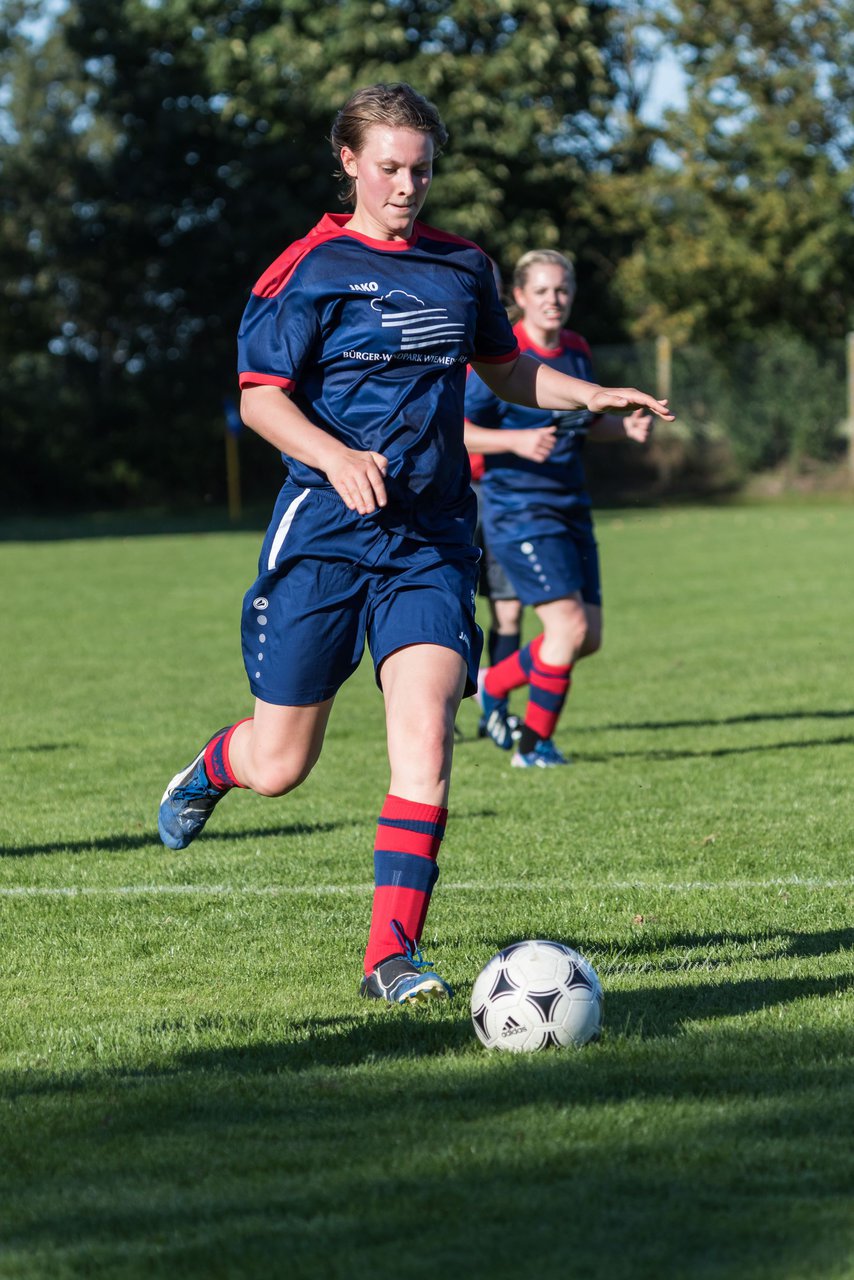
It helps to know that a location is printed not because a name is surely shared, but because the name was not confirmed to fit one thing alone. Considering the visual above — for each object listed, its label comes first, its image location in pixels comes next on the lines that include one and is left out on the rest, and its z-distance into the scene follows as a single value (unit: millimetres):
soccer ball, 7719
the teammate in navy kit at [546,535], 16656
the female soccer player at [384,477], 8781
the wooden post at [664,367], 68687
